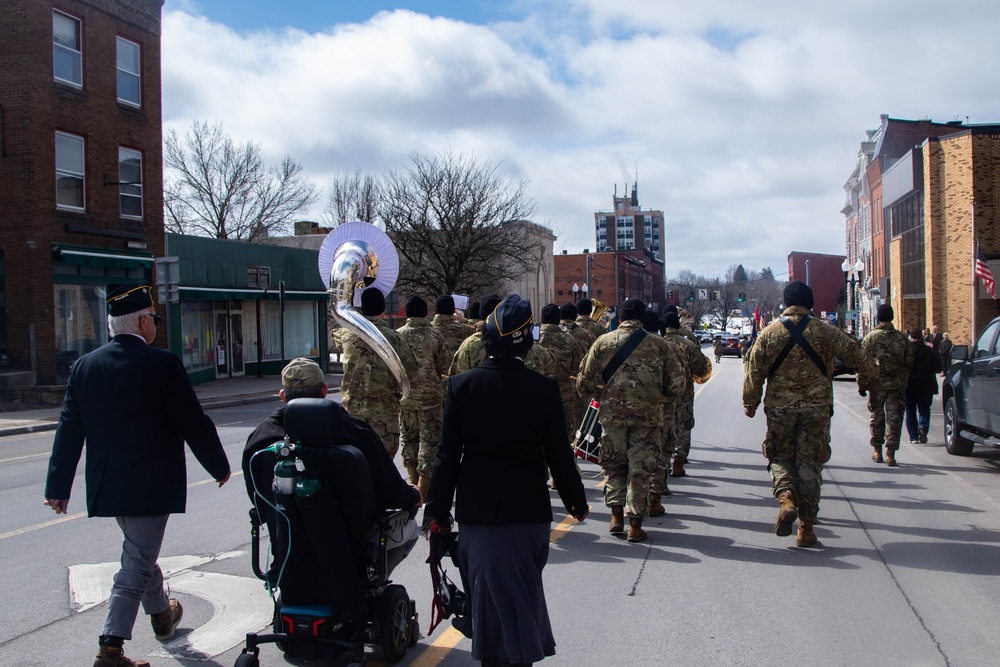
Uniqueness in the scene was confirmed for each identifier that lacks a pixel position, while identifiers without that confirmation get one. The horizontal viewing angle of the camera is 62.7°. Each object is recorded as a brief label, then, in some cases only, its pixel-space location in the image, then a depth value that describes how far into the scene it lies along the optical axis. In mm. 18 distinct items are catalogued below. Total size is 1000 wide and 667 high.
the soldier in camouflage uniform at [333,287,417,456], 6996
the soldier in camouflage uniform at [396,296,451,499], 7754
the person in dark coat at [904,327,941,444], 11797
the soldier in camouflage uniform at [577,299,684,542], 6781
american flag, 23188
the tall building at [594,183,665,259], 175000
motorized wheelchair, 3805
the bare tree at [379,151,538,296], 38656
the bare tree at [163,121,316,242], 44500
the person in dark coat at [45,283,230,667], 4172
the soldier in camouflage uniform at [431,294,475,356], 9172
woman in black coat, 3516
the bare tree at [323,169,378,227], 51094
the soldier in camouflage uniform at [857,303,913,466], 10695
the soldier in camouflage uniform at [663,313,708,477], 9656
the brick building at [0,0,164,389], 20359
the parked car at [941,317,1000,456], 9812
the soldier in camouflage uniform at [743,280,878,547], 6656
